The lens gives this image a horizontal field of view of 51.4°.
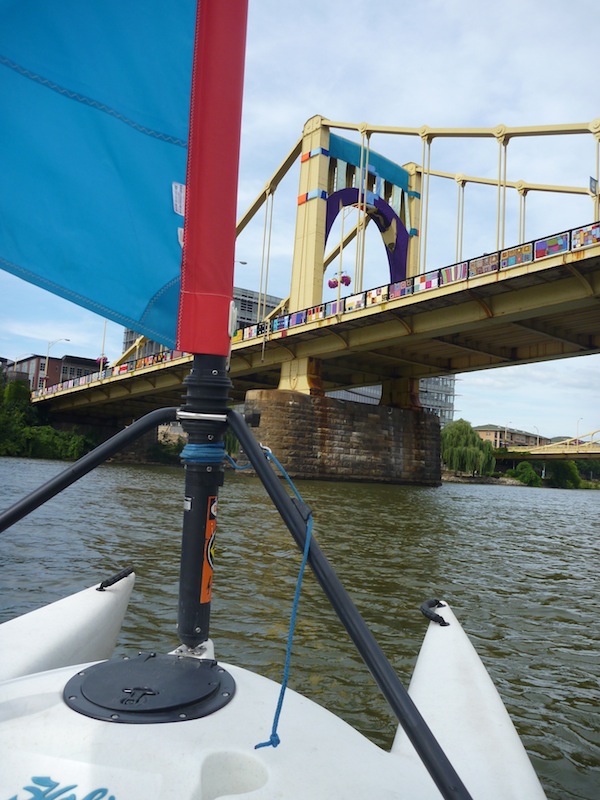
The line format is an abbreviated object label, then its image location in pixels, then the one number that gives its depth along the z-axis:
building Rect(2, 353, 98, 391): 53.56
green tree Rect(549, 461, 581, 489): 61.44
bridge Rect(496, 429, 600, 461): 45.72
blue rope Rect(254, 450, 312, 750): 1.30
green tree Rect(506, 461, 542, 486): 53.16
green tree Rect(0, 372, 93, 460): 36.41
